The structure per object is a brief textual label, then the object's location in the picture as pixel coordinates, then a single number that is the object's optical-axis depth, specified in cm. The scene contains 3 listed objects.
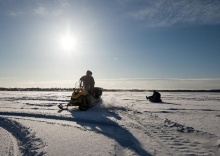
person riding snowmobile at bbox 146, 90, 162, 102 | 1326
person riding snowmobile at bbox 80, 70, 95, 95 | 941
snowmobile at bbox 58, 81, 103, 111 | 836
